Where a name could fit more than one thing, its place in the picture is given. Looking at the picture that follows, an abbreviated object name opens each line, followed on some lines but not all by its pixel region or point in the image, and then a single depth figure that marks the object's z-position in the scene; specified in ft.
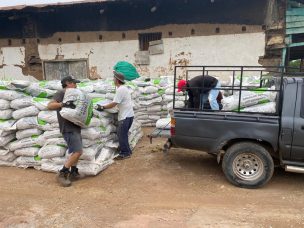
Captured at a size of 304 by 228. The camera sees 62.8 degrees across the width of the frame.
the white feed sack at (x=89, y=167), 14.12
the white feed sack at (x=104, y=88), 18.08
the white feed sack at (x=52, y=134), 14.78
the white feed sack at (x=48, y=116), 15.04
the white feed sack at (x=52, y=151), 14.49
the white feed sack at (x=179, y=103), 19.27
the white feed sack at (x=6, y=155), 15.87
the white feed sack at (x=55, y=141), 14.67
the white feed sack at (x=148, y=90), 23.82
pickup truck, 12.19
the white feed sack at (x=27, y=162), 15.38
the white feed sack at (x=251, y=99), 13.64
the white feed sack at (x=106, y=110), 16.51
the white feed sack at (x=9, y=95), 15.88
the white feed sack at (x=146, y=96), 23.82
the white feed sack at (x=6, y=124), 15.56
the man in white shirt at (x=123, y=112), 16.36
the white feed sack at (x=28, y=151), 15.33
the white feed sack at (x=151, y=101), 23.90
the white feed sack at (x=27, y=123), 15.42
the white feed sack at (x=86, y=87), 17.97
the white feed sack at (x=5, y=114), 15.84
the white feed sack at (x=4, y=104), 15.78
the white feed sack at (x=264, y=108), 13.00
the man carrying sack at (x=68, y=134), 13.31
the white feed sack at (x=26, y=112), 15.63
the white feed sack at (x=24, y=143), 15.38
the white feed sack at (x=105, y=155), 15.02
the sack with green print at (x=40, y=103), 15.53
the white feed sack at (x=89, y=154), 14.14
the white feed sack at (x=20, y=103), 15.81
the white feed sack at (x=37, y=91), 16.38
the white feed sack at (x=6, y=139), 15.56
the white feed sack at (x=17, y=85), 15.88
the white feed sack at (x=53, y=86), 17.18
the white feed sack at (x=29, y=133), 15.46
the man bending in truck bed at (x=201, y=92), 14.94
